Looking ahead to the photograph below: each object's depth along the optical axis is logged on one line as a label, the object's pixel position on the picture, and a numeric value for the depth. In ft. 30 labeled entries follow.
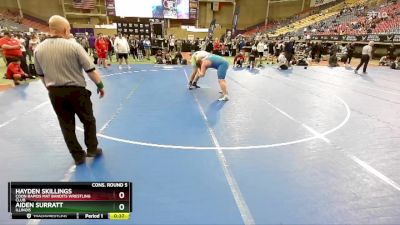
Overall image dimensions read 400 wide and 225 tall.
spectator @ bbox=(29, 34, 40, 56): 42.44
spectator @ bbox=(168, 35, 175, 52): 75.15
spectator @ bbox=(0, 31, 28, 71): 31.33
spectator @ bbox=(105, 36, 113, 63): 59.19
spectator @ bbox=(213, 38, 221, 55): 80.12
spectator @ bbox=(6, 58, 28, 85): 32.09
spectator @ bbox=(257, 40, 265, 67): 59.93
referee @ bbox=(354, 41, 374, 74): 46.81
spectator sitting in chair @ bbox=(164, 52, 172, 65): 58.73
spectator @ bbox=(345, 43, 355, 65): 66.84
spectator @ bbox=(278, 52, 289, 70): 52.01
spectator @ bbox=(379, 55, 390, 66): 64.81
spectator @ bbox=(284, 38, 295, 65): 55.88
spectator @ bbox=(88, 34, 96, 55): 64.87
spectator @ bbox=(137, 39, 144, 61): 70.53
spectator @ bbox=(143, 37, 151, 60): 69.86
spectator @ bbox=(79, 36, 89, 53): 77.23
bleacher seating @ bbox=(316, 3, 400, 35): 76.47
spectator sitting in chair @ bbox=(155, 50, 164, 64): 58.95
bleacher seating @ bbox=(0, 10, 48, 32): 120.70
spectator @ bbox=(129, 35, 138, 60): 70.74
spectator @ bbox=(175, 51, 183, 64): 60.14
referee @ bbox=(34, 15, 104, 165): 11.15
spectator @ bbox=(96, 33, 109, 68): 45.65
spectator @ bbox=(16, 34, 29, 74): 36.63
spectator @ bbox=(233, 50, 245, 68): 53.67
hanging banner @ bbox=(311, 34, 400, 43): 66.29
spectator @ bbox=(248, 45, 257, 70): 53.39
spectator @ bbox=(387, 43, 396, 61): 68.23
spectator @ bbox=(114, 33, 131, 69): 46.68
